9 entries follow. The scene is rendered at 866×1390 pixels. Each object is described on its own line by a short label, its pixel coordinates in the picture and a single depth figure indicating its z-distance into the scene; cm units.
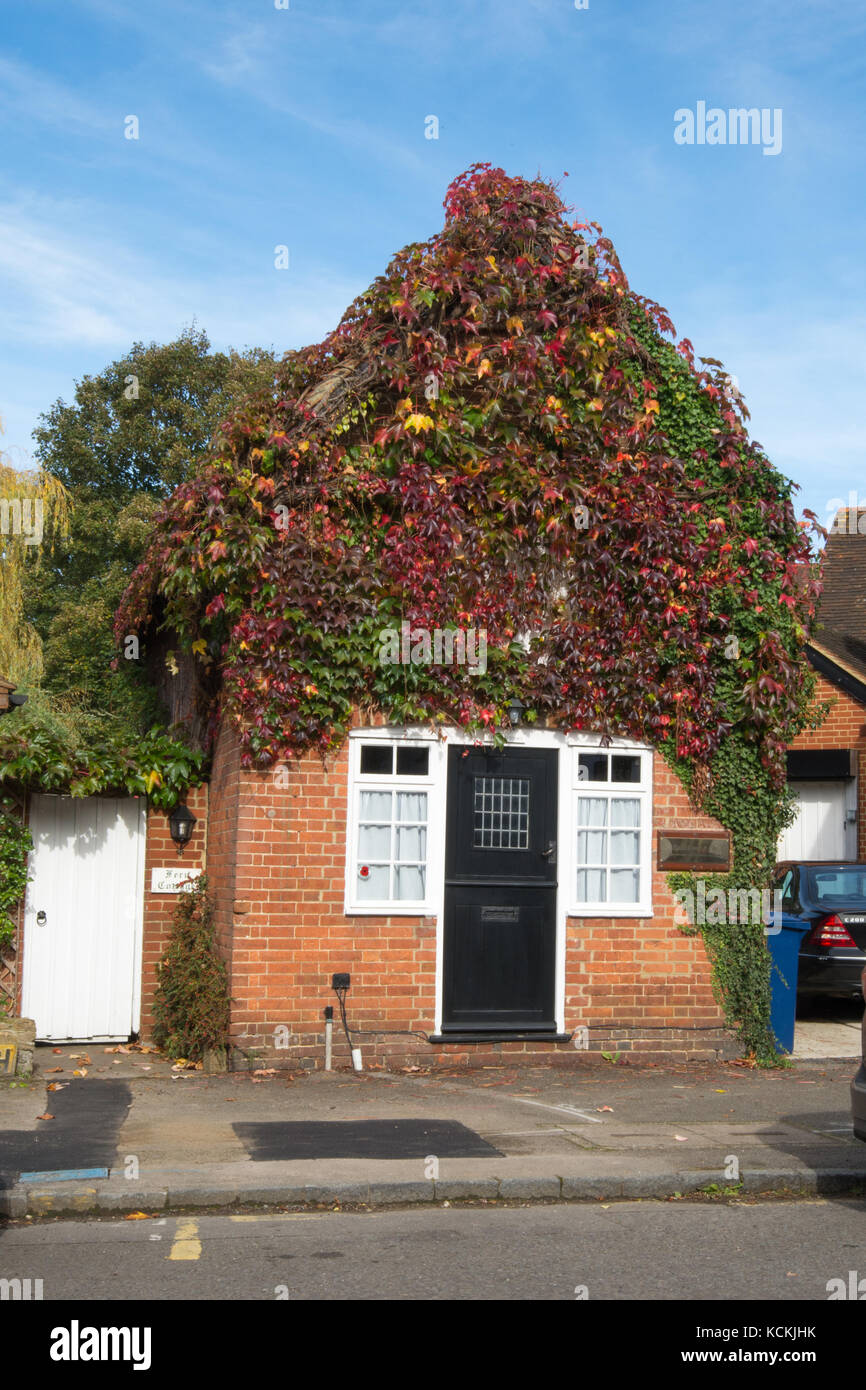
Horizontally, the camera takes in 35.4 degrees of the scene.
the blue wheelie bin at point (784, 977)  1229
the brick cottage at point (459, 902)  1110
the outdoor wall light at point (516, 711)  1171
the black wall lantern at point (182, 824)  1230
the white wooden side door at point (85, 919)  1196
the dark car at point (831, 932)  1355
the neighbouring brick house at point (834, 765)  2016
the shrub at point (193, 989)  1100
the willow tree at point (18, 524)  2214
